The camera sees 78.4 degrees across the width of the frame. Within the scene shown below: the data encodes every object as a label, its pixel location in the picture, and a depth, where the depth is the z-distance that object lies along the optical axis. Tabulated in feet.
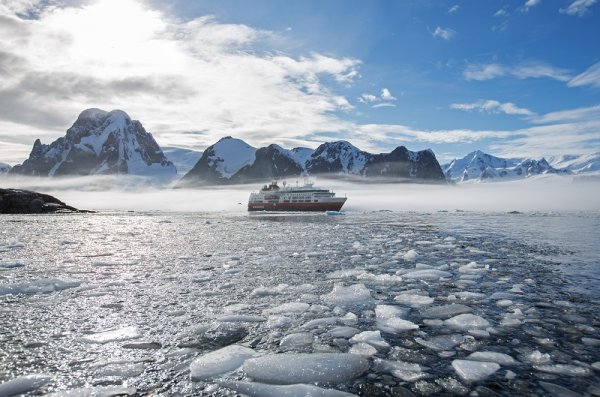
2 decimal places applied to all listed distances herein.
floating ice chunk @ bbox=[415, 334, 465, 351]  14.84
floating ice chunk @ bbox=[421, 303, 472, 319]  19.04
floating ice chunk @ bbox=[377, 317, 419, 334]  16.92
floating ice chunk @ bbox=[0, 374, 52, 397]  10.69
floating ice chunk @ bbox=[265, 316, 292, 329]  17.68
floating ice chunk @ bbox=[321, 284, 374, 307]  21.58
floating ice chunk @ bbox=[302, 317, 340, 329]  17.62
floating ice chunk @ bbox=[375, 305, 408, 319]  19.05
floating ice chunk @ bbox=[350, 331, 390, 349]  15.05
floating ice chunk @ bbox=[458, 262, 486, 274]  30.81
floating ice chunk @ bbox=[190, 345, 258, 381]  12.23
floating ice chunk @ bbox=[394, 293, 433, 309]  21.21
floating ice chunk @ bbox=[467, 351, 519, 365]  13.20
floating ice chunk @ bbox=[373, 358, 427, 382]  12.13
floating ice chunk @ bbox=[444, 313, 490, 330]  17.12
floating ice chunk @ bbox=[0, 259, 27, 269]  34.73
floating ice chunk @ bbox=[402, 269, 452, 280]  28.66
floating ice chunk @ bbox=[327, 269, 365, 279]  29.63
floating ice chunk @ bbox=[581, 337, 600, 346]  14.68
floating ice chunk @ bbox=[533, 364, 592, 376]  12.13
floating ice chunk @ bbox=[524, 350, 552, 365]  13.08
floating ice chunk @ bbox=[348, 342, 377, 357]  14.20
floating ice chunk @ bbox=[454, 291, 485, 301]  22.40
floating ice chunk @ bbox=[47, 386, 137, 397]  10.57
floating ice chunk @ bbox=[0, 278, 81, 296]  23.68
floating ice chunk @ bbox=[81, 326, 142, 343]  15.23
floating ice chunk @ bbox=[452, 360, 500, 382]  11.98
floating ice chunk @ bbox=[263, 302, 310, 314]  19.88
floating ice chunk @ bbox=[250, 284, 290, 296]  23.98
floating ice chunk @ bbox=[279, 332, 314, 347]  15.25
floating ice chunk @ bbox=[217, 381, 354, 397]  10.89
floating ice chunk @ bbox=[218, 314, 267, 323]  18.26
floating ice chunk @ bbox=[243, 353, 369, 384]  11.98
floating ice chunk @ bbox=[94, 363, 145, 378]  12.05
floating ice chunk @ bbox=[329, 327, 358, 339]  16.28
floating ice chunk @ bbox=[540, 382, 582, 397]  10.69
